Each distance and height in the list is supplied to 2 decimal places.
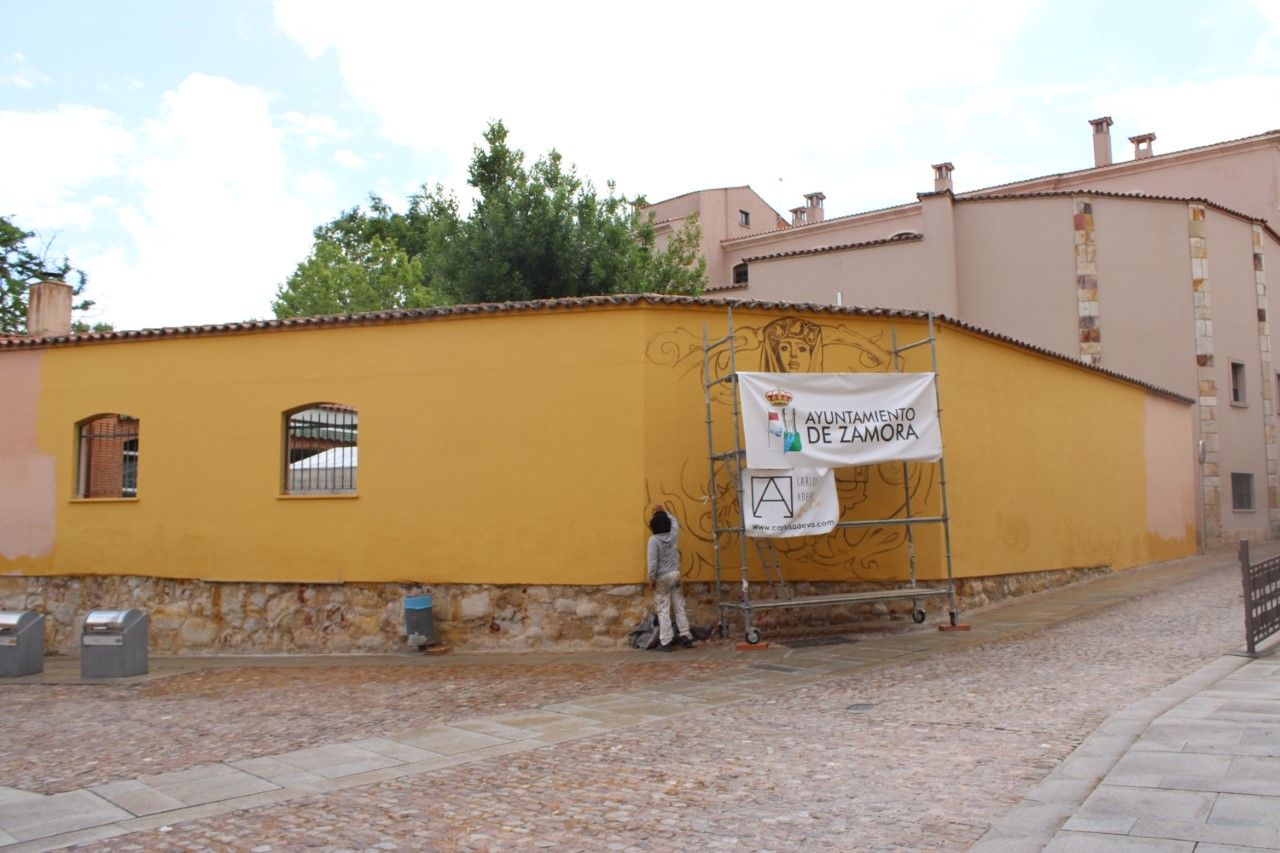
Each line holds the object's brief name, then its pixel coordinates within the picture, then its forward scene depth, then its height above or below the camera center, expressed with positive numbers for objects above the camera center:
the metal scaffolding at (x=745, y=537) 10.71 -0.44
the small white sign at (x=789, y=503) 10.76 -0.06
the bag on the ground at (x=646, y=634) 10.98 -1.47
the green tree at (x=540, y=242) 23.80 +6.45
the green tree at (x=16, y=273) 30.48 +7.39
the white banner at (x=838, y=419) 10.71 +0.84
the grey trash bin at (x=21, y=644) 12.08 -1.60
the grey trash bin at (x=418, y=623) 11.61 -1.37
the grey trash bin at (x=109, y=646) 11.34 -1.53
